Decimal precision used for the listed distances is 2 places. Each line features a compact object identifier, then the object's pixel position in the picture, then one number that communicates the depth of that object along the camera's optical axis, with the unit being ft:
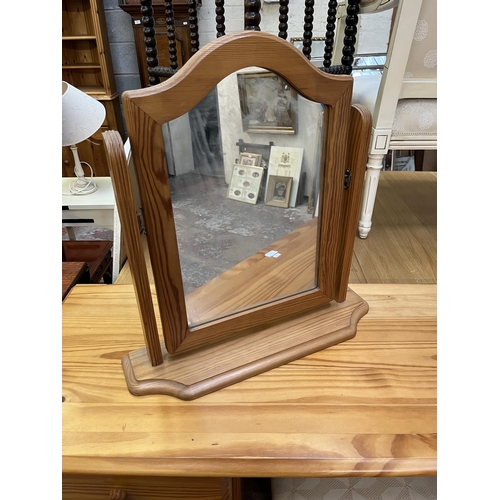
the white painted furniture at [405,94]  3.13
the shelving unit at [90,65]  6.78
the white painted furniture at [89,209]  4.75
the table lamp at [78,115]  3.95
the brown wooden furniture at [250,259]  1.29
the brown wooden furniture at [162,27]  6.25
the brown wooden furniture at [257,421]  1.48
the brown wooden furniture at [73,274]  2.85
